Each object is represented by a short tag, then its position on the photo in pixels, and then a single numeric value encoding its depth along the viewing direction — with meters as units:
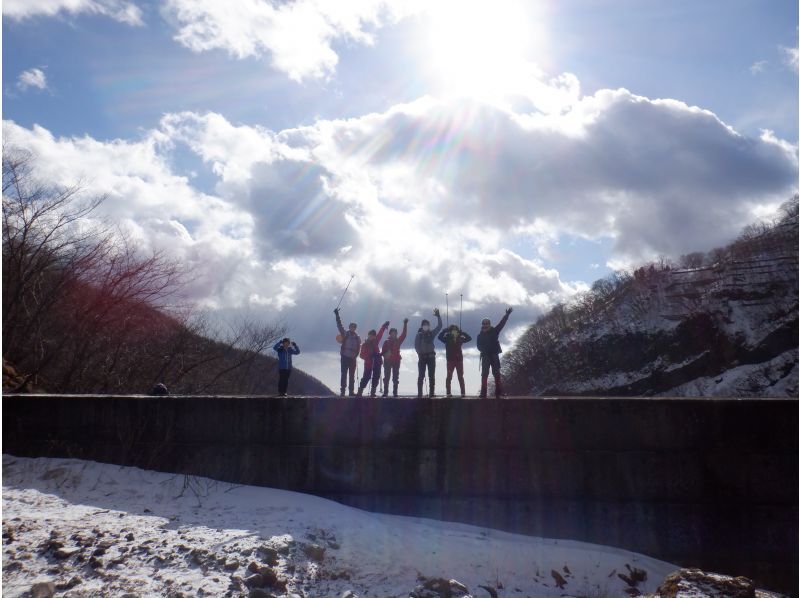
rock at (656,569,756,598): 6.11
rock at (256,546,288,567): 6.77
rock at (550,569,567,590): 7.67
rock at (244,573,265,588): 6.34
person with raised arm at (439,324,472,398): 11.16
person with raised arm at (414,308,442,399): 11.17
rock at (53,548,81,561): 6.32
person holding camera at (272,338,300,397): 11.12
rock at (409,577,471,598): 6.85
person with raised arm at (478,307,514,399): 10.65
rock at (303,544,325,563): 7.10
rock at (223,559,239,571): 6.55
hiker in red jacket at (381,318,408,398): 11.58
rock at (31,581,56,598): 5.67
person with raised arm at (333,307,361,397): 11.56
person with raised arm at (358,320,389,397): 11.33
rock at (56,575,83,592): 5.87
